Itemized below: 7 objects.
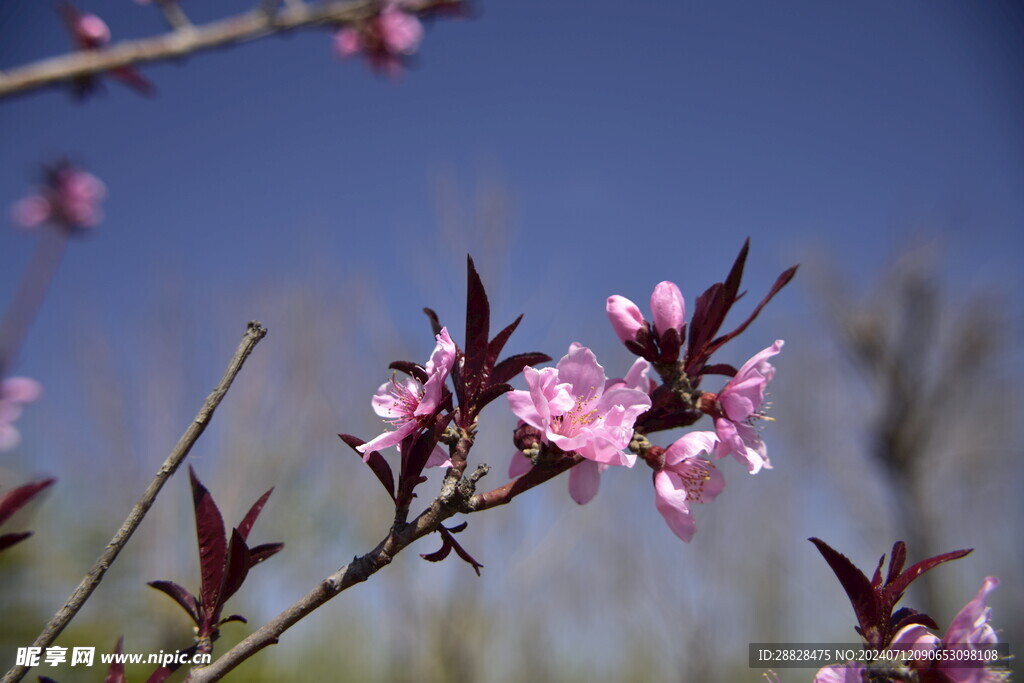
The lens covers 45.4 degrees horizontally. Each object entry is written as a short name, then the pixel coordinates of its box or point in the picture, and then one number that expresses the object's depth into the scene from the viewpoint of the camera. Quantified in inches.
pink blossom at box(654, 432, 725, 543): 12.3
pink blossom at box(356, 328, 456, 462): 11.7
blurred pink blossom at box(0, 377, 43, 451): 14.0
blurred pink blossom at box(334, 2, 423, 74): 23.4
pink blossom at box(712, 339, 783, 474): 12.4
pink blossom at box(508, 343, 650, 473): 11.6
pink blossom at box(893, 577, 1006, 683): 11.6
